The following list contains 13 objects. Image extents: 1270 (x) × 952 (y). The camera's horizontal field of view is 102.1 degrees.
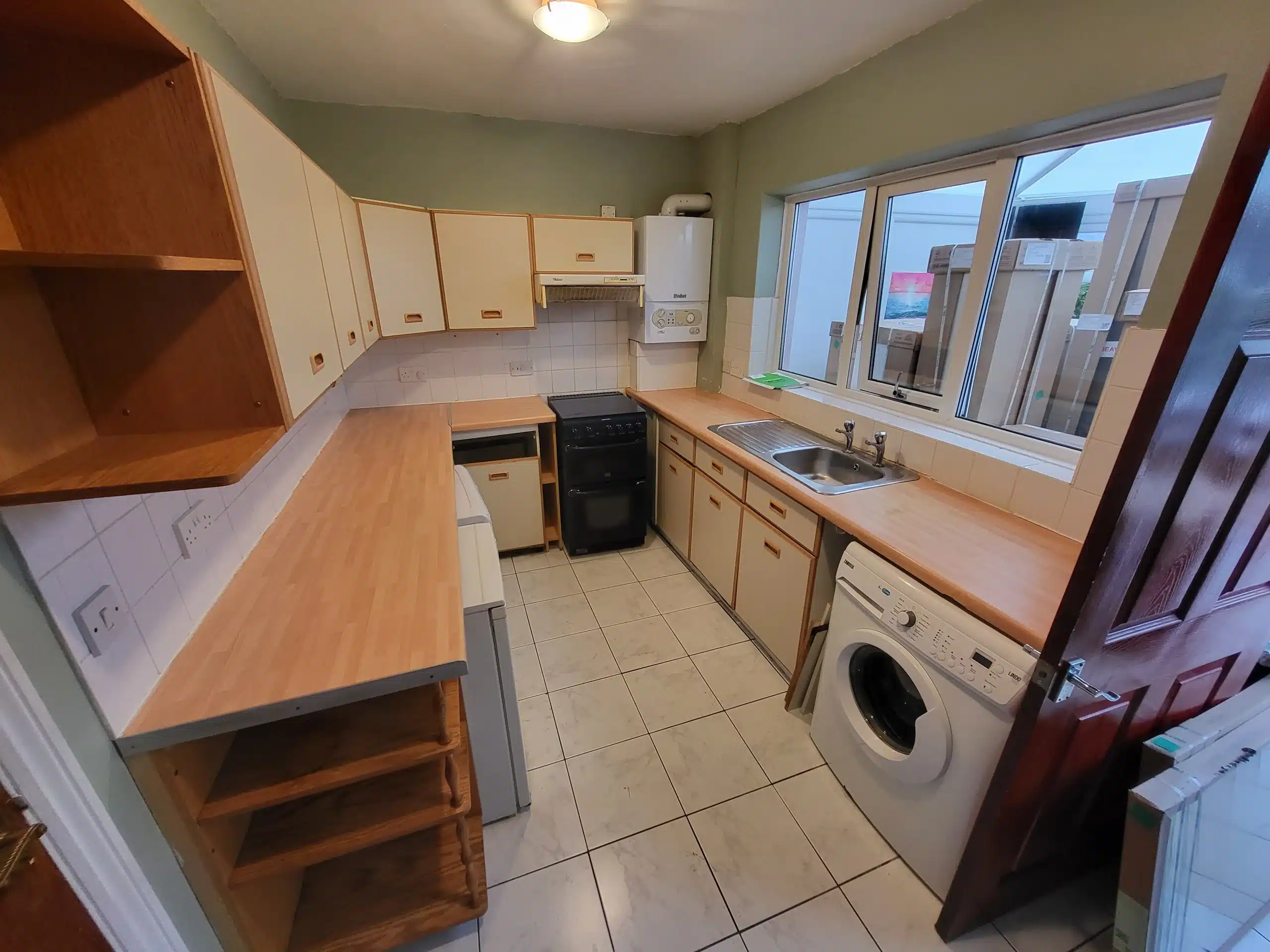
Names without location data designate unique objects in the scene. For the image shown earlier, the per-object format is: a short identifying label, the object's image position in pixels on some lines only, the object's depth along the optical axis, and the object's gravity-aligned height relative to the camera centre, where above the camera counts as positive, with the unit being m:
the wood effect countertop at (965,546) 1.19 -0.69
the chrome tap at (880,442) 2.02 -0.60
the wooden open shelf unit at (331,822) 0.96 -1.10
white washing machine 1.17 -1.08
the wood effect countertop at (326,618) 0.93 -0.72
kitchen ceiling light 1.41 +0.68
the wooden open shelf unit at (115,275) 0.68 +0.00
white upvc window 1.48 +0.02
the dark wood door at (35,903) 0.65 -0.78
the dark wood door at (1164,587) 0.74 -0.55
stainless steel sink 2.06 -0.70
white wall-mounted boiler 2.83 +0.01
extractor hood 2.68 -0.05
